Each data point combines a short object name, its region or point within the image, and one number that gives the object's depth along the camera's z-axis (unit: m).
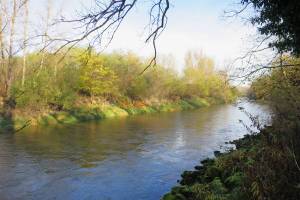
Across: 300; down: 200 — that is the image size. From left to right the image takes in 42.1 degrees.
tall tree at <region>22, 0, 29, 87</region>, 30.09
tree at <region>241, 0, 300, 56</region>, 6.32
